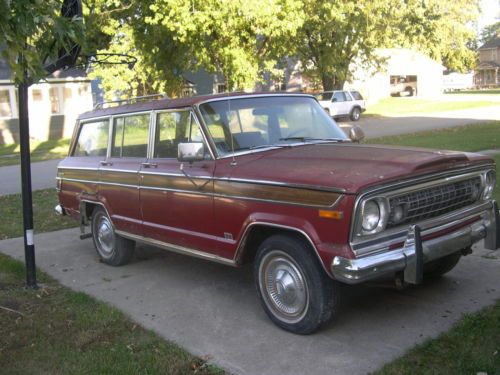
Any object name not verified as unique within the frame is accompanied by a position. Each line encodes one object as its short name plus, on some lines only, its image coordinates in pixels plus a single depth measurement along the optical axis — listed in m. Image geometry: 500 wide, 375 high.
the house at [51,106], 27.03
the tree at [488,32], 104.31
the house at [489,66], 81.52
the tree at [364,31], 26.20
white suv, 29.92
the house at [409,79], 50.53
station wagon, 3.99
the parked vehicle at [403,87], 54.97
